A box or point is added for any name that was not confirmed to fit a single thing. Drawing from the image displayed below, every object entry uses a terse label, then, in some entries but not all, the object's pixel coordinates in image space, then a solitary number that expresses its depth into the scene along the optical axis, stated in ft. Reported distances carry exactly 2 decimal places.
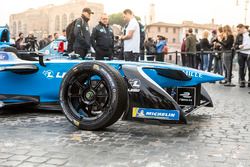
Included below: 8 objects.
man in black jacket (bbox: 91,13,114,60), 29.22
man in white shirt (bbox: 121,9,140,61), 29.60
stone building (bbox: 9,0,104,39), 400.06
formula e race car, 14.94
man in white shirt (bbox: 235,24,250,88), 37.67
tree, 348.38
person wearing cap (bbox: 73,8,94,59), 28.12
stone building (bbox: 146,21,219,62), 371.76
